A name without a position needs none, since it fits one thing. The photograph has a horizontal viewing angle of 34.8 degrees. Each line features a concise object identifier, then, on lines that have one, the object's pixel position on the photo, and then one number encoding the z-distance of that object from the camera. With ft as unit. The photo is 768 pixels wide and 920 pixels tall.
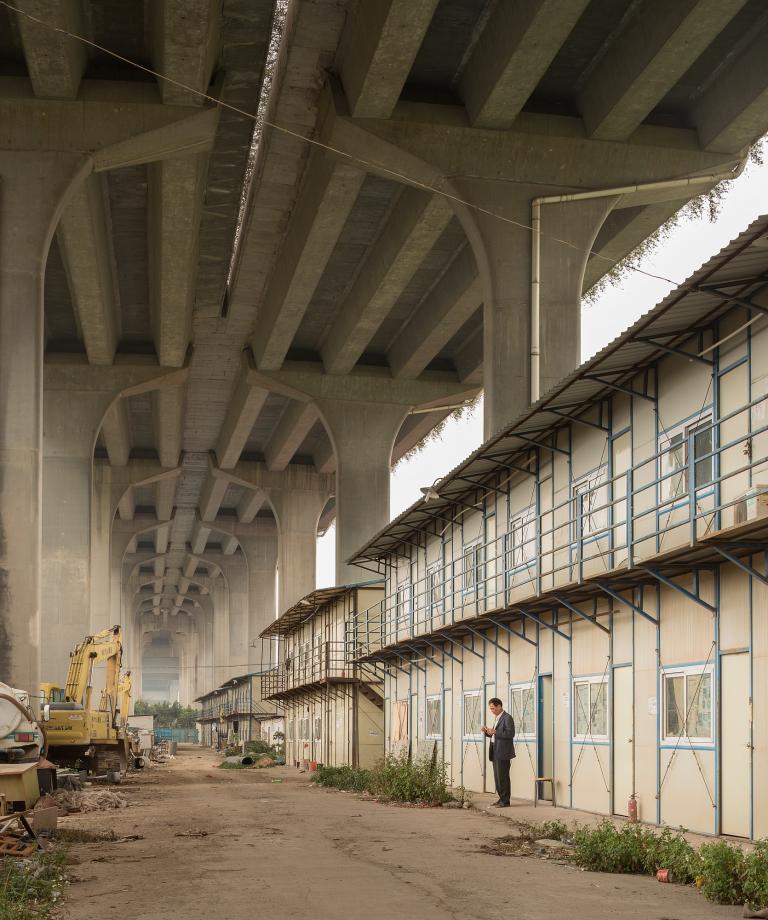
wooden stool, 68.80
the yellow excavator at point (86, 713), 108.88
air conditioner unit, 42.98
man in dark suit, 69.26
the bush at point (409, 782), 76.64
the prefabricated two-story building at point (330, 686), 130.41
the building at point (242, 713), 252.56
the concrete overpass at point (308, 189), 78.79
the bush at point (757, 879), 33.22
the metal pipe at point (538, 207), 84.79
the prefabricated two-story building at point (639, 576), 46.24
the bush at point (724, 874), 34.68
